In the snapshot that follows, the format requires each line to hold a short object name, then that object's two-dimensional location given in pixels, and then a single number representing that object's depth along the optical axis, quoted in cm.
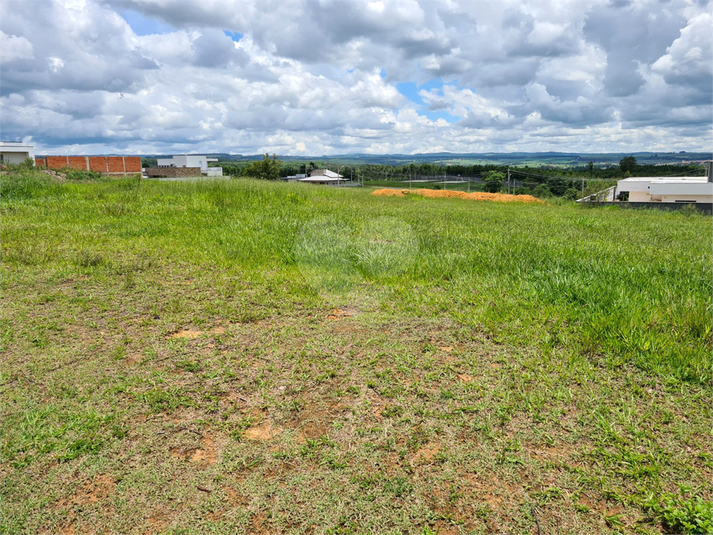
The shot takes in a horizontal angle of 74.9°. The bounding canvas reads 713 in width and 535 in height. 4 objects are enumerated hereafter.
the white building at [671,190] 3209
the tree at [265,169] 5666
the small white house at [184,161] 8725
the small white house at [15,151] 5916
